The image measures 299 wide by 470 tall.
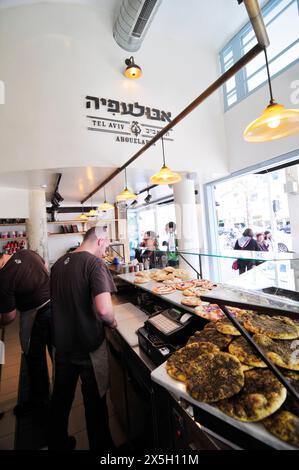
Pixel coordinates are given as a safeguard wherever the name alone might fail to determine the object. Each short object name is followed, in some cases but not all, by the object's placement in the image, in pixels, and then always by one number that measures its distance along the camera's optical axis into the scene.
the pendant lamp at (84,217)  6.54
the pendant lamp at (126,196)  3.35
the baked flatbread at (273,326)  0.98
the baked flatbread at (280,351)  0.81
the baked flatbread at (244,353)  0.88
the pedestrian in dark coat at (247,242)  4.12
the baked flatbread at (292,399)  0.69
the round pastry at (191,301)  1.45
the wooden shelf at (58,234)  6.97
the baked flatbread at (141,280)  2.24
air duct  3.12
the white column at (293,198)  4.16
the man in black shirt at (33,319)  2.06
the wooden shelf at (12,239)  5.75
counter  0.68
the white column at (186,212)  4.50
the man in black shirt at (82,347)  1.48
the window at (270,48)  3.54
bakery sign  3.65
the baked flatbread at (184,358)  0.90
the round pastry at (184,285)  1.84
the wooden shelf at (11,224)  5.45
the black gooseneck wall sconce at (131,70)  3.68
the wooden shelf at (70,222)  6.74
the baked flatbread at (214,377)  0.78
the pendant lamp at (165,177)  2.53
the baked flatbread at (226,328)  1.10
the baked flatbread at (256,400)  0.68
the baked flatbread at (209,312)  1.28
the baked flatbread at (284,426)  0.61
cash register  1.25
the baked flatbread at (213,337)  1.06
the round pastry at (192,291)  1.65
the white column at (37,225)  4.42
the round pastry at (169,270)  2.42
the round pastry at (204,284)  1.75
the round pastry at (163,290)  1.80
